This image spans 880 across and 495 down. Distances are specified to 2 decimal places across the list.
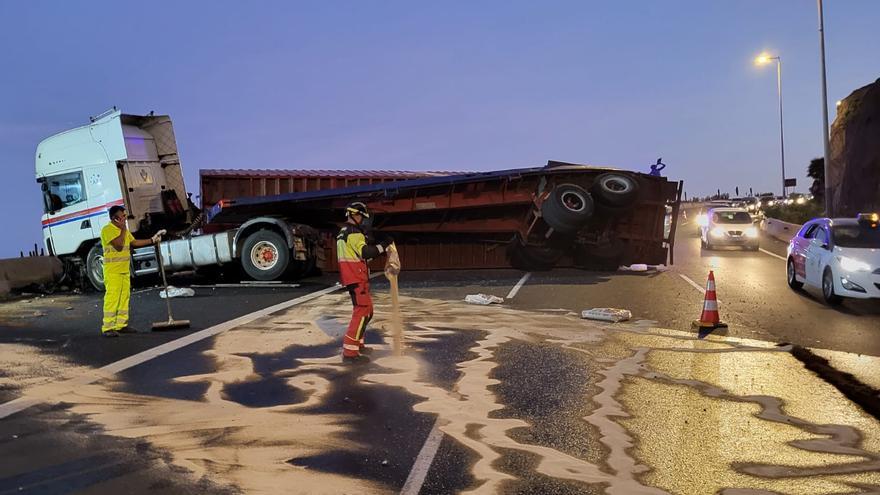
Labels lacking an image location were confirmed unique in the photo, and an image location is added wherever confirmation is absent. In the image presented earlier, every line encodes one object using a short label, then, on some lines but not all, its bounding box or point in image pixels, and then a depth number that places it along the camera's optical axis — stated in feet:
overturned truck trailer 52.19
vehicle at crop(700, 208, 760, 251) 82.07
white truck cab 52.75
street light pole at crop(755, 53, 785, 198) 115.44
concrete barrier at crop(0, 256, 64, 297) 59.72
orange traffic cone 31.94
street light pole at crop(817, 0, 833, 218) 86.63
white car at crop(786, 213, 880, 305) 37.40
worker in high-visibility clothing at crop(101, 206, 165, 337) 31.76
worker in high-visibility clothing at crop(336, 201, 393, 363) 25.55
